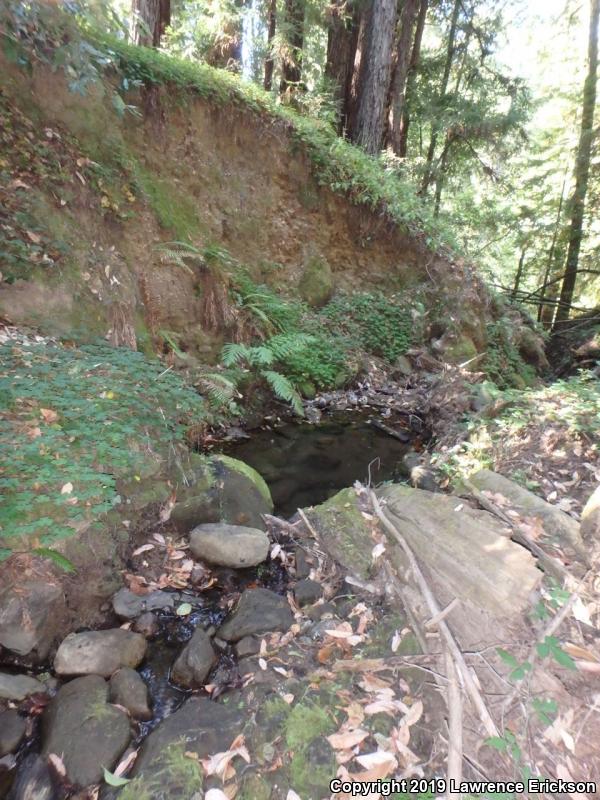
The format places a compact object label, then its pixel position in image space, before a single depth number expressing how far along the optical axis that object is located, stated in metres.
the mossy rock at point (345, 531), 3.38
